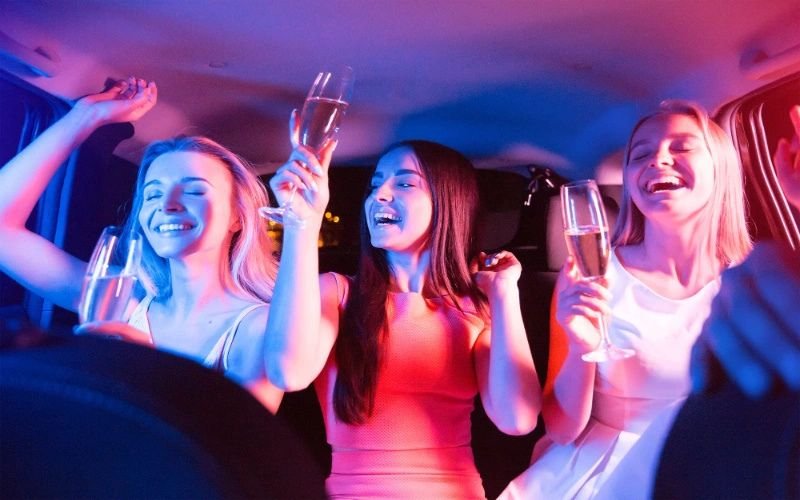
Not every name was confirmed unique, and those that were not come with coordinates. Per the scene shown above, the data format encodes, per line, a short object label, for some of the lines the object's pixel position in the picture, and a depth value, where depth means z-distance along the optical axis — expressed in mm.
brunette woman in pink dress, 1054
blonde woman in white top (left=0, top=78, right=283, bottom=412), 1137
